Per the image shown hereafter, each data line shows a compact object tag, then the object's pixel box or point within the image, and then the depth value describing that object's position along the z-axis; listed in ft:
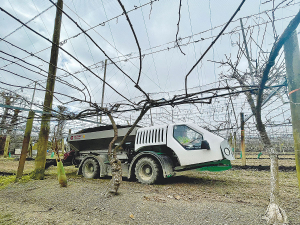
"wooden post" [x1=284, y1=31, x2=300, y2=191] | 7.34
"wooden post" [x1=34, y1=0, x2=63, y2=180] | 21.22
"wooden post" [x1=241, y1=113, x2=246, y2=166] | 29.53
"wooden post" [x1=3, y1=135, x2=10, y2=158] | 68.75
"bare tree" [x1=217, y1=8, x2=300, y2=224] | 7.24
